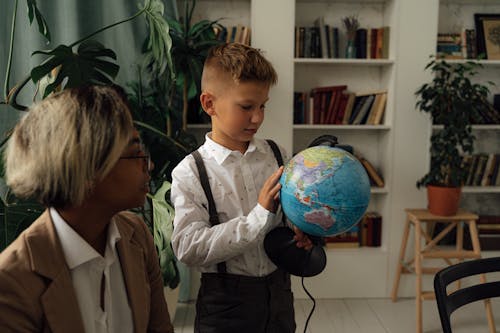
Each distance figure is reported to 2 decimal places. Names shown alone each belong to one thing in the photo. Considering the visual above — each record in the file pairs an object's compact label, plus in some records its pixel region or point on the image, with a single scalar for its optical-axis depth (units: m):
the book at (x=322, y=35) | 3.61
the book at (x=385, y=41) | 3.62
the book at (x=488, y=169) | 3.72
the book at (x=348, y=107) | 3.71
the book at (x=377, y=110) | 3.66
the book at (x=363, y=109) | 3.68
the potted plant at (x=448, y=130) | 3.14
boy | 1.46
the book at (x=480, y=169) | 3.70
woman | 0.98
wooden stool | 3.12
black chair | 1.41
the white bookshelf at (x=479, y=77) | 3.83
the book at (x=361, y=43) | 3.67
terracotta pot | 3.20
